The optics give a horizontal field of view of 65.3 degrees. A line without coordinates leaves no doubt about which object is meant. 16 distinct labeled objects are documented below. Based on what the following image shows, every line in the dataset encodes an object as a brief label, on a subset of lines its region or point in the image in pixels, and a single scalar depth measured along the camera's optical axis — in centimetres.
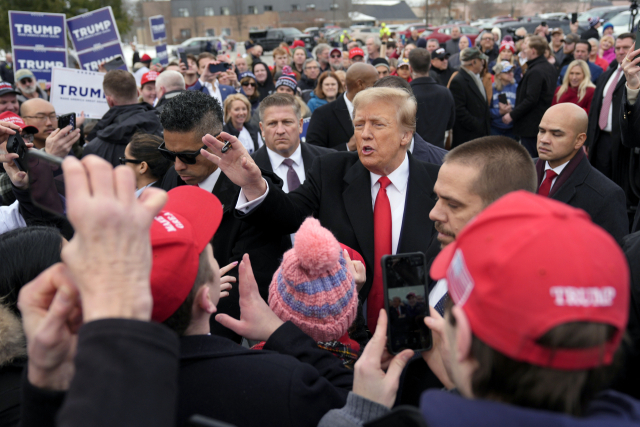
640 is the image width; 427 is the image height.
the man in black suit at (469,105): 737
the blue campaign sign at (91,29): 796
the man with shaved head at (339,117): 538
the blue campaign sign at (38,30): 756
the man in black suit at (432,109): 606
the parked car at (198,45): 2583
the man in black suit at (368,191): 249
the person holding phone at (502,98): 819
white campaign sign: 605
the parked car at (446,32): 2486
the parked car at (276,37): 3156
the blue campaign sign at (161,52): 1283
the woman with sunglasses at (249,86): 871
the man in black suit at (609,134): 543
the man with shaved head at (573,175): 328
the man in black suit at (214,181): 273
